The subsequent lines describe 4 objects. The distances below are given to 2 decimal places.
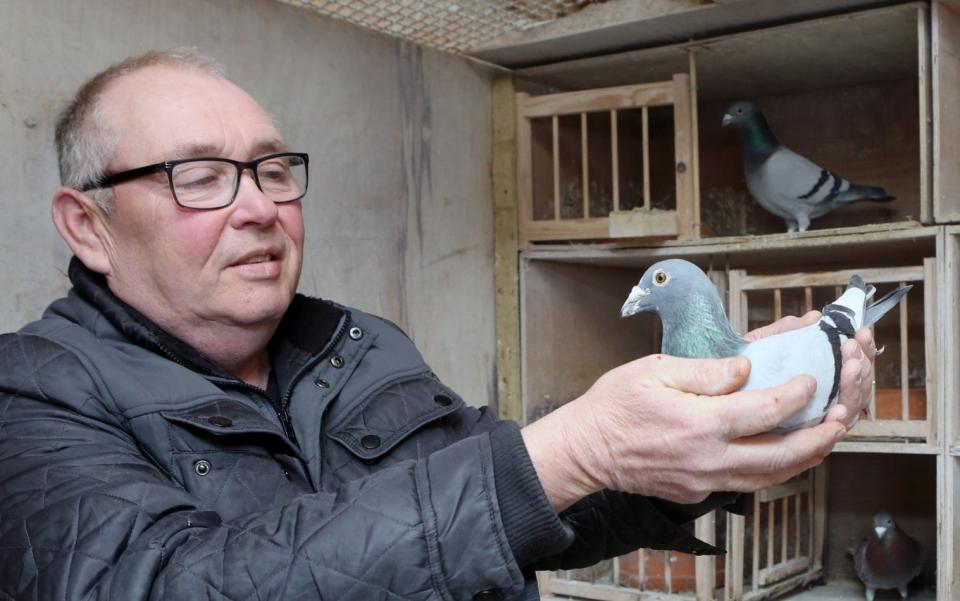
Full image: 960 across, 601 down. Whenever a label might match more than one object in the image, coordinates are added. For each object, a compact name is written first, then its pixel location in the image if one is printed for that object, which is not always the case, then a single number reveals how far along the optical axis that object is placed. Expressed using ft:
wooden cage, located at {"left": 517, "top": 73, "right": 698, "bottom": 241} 6.69
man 2.56
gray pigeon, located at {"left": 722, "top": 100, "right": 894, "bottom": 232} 7.09
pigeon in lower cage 7.10
